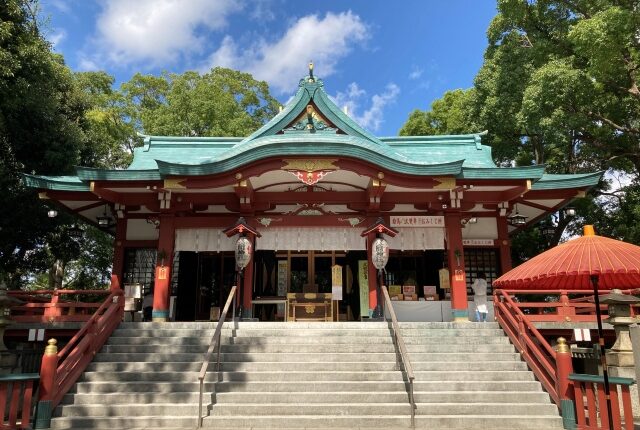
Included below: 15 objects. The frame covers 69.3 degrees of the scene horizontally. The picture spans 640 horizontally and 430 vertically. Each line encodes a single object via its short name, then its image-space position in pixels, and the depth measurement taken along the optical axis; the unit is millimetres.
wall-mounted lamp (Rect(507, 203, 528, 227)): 14141
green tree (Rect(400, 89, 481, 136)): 23641
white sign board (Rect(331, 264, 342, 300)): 12719
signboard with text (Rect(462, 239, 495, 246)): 13609
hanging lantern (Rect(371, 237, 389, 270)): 11305
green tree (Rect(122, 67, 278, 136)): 26656
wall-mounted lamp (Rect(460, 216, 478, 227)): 13009
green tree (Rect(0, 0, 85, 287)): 12203
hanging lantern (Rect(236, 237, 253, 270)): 11227
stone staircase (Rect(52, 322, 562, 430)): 7086
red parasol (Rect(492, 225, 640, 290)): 5363
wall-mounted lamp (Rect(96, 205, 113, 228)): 14039
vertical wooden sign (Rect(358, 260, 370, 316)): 12961
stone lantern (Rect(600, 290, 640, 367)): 8359
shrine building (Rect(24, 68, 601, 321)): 11164
